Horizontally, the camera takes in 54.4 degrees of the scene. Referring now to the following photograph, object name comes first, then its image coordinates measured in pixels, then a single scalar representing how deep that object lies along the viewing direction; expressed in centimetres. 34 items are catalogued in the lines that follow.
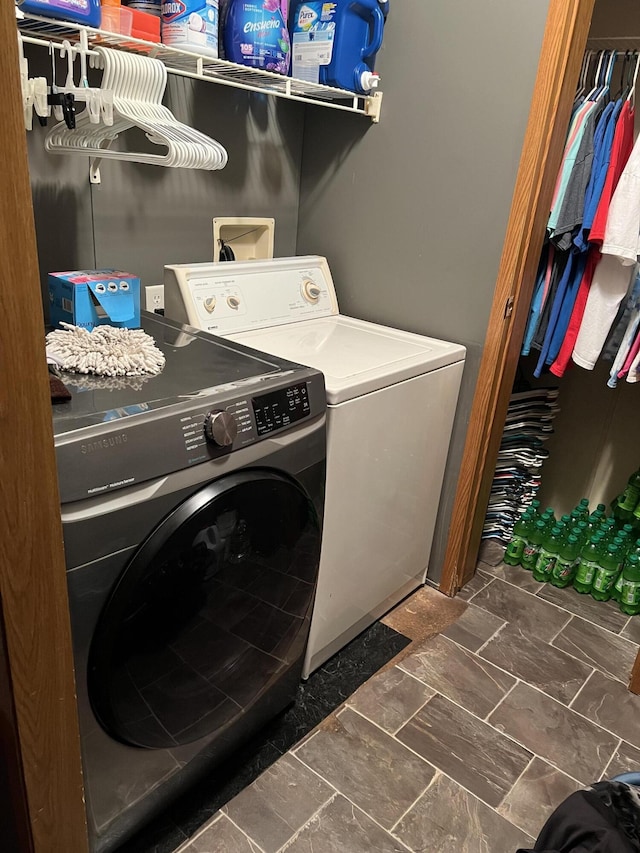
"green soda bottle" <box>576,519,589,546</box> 225
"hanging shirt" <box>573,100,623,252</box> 178
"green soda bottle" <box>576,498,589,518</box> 232
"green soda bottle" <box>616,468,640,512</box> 230
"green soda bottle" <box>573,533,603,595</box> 216
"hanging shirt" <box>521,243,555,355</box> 196
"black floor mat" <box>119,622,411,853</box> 130
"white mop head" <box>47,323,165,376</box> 119
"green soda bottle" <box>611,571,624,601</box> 216
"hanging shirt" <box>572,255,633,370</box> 187
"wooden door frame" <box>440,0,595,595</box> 151
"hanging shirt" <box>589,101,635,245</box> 177
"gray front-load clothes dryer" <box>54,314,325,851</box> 94
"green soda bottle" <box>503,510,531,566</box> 232
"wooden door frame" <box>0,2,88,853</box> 61
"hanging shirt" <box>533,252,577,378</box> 193
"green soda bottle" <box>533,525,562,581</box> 222
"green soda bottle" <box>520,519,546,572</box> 229
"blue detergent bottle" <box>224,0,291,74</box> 152
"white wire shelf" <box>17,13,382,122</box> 123
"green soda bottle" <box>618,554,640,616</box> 210
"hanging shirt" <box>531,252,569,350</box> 197
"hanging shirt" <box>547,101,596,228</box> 179
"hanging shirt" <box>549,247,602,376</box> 192
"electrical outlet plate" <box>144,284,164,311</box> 177
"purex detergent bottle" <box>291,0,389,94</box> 167
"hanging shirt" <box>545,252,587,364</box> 195
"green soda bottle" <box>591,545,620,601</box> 214
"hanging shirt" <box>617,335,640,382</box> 190
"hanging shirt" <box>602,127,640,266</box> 172
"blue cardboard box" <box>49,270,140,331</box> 133
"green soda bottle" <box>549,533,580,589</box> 220
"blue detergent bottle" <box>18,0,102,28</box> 114
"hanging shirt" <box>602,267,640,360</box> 186
